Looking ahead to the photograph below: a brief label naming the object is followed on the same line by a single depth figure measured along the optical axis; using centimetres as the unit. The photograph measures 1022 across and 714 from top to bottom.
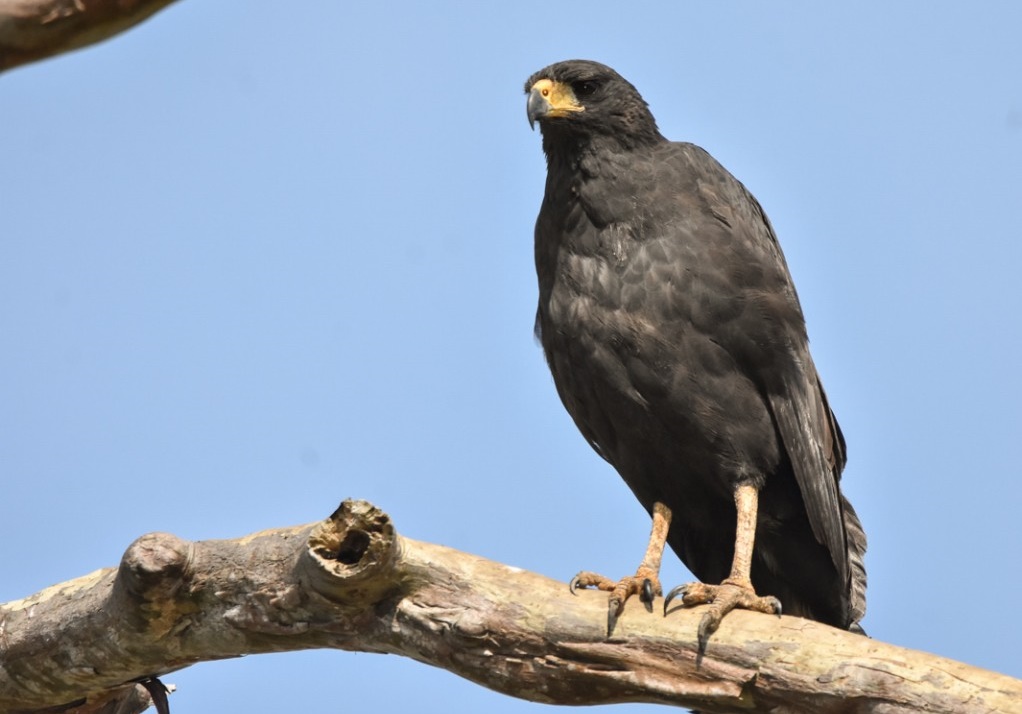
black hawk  1323
